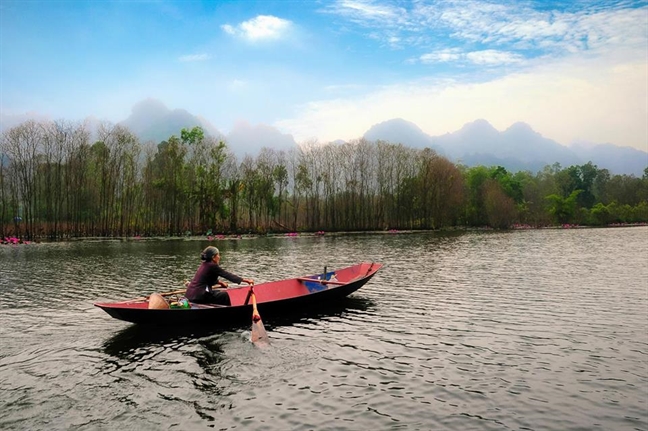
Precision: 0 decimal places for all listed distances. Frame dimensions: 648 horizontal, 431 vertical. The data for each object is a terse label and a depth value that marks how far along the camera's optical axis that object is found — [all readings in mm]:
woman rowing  13188
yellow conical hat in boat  12102
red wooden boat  11984
